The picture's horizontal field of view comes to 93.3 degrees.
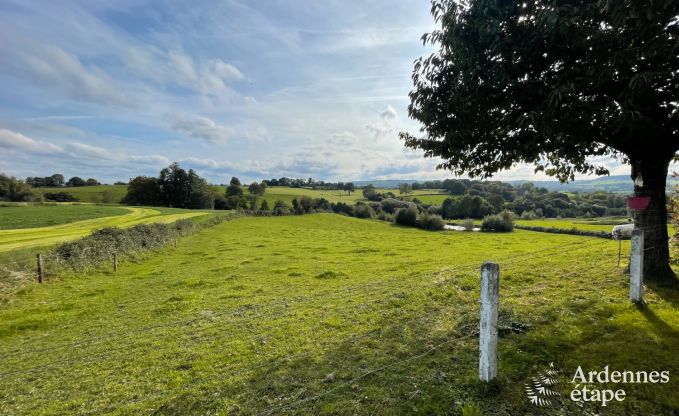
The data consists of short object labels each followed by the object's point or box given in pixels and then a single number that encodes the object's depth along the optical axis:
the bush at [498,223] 59.28
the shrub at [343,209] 87.91
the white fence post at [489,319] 3.81
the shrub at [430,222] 65.62
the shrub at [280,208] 74.56
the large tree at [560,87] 5.43
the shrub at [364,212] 83.00
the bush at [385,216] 79.94
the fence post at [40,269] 14.62
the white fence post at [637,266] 6.43
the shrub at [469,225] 62.81
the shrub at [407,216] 69.38
